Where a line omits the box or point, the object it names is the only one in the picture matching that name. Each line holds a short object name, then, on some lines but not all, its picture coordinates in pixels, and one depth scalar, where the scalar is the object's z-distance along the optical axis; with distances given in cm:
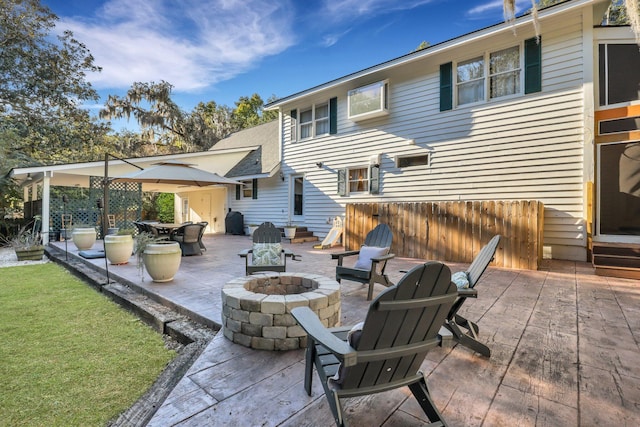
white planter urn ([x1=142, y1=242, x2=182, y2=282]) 454
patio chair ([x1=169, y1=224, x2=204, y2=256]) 711
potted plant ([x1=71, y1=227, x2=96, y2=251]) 787
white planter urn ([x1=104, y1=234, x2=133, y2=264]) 586
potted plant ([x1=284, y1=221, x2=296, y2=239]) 1017
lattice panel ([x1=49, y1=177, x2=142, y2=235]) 1120
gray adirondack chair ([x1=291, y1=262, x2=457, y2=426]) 137
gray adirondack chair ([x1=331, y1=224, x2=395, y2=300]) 379
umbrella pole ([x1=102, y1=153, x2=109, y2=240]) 633
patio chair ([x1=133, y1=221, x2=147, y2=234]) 780
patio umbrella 723
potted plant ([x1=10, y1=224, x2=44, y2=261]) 793
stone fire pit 244
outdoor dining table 721
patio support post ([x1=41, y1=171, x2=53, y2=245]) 961
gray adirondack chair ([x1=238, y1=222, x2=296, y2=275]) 435
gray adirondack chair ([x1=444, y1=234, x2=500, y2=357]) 226
